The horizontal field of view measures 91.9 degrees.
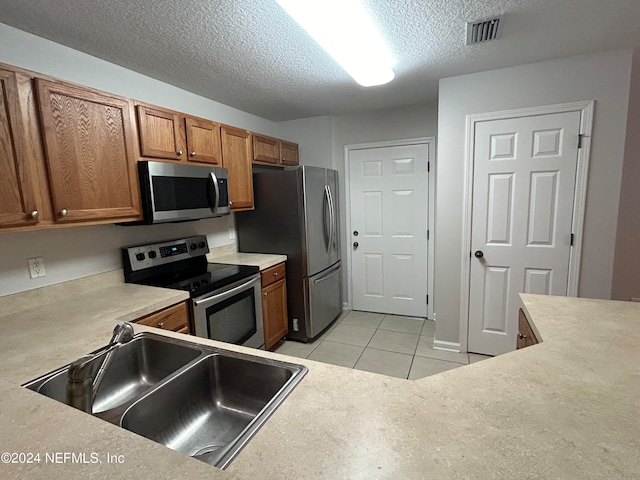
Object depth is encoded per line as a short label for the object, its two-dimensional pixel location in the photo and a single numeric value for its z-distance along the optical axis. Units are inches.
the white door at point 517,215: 92.6
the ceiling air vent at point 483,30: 68.2
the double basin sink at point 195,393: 36.8
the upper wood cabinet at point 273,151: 117.6
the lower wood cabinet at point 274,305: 106.3
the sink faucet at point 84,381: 31.8
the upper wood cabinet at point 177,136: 77.4
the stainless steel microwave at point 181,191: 76.3
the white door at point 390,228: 134.6
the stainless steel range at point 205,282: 79.4
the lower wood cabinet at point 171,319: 65.1
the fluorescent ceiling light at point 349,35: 50.4
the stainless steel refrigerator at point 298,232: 113.3
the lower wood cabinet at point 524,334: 53.0
